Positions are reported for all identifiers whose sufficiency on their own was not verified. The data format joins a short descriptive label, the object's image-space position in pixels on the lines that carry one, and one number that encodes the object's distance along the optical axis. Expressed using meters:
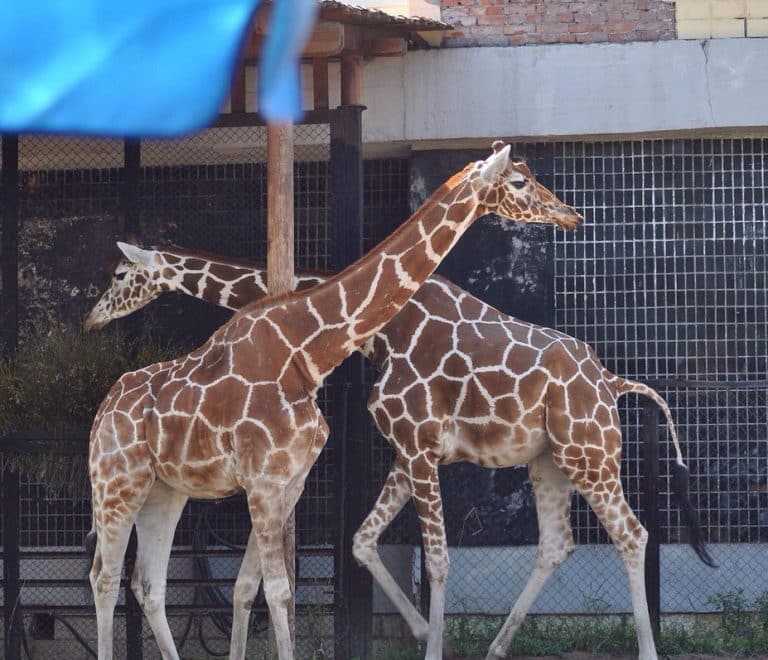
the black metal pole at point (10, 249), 15.67
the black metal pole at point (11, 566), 14.78
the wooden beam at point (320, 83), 15.28
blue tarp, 13.60
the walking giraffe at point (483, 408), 13.93
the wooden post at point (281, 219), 13.44
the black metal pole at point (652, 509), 15.21
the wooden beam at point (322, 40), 14.35
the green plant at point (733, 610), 15.80
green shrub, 14.91
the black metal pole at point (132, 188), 15.86
